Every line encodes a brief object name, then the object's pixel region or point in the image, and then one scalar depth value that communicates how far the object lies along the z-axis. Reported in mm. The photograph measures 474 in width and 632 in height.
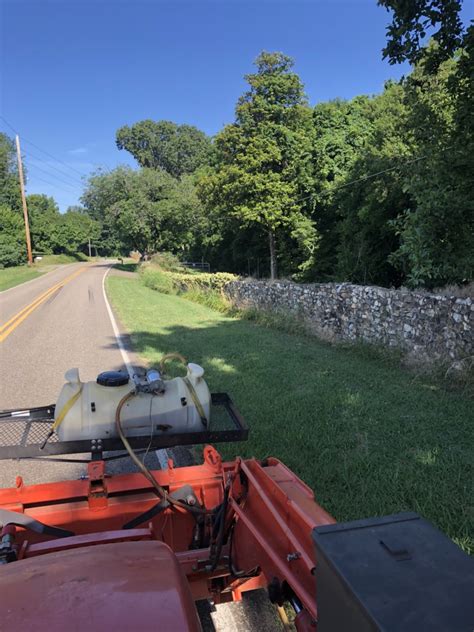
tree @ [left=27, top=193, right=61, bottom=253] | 74625
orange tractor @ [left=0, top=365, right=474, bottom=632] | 1260
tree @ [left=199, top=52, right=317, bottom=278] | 28234
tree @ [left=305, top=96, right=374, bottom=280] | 29516
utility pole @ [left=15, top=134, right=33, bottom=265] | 49947
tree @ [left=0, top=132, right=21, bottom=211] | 74125
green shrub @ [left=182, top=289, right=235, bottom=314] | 18453
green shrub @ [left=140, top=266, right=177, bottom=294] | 27412
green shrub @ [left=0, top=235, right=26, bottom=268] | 54125
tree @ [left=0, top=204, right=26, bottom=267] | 54803
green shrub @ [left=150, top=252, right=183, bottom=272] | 41653
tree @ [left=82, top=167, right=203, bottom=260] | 44375
